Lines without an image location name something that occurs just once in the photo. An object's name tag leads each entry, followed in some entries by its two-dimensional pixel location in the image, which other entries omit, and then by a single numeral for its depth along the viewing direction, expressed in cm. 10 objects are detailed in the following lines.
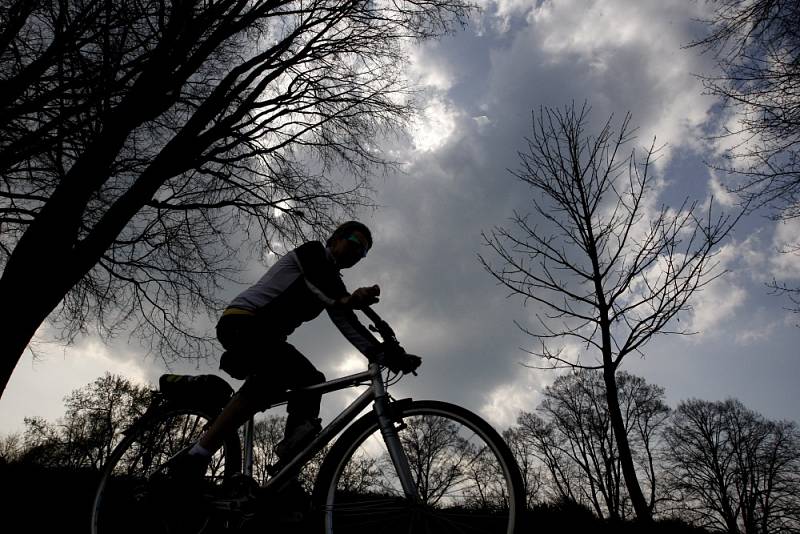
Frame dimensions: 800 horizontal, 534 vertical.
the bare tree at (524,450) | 2197
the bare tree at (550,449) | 2336
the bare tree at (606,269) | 478
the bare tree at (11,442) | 2594
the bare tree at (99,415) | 2242
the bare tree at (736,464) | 2111
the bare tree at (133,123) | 475
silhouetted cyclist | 244
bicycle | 208
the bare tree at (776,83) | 516
